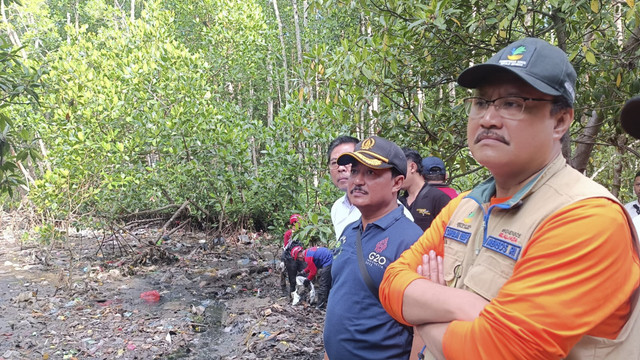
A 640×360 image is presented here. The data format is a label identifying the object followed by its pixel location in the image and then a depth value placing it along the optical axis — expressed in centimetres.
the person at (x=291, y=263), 650
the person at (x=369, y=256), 198
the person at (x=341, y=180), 317
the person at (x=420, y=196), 395
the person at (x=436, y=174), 413
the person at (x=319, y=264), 531
